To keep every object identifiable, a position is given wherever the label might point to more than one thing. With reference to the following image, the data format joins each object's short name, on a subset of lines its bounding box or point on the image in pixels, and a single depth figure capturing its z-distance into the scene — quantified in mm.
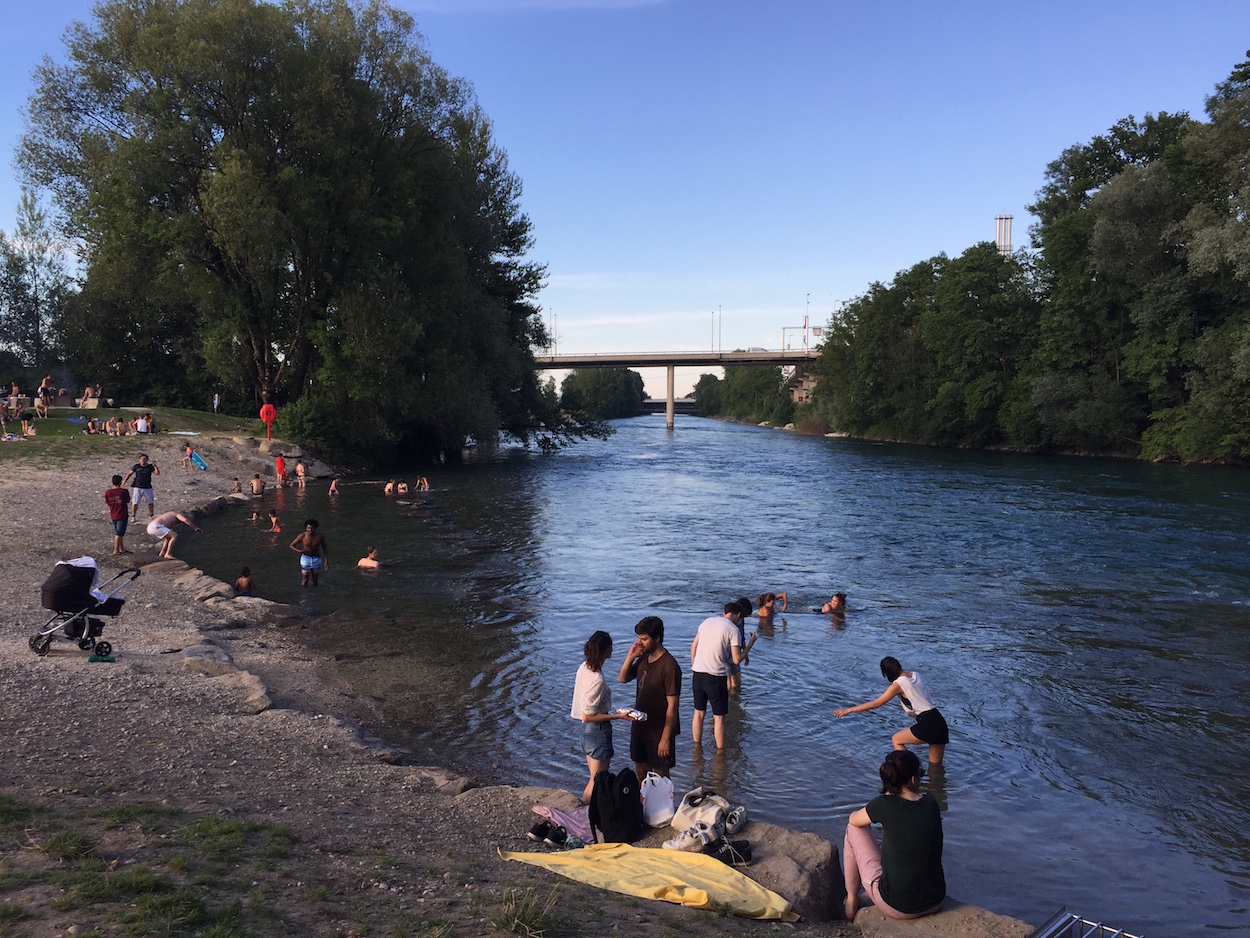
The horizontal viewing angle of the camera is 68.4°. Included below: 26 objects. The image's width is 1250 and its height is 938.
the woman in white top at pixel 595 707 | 8492
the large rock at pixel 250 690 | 10711
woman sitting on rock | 6621
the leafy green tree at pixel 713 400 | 192000
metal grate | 6262
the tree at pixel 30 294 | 58281
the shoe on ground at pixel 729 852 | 7117
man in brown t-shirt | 8875
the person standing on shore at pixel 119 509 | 20078
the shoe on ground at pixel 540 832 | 7457
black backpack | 7516
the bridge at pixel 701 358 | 107700
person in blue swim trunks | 19281
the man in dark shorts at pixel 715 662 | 10367
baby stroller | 11477
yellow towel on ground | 6375
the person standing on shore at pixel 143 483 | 24391
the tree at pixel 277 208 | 37875
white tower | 114106
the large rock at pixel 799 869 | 6840
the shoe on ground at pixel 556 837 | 7383
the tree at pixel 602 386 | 182250
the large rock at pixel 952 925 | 6387
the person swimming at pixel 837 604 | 18406
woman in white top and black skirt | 10414
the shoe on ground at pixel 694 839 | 7219
